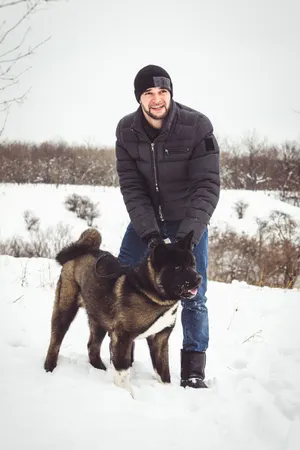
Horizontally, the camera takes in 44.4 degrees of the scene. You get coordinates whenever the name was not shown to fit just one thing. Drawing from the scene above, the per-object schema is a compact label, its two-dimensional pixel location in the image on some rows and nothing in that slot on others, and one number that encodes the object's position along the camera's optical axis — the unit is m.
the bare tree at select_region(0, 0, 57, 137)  3.07
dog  2.85
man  3.16
